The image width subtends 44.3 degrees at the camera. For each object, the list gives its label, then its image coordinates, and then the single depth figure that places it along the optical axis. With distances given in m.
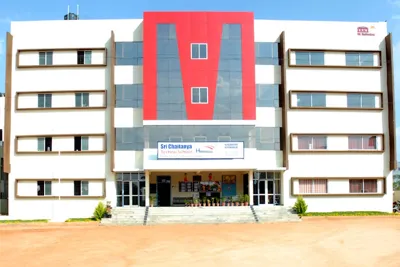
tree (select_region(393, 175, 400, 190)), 55.34
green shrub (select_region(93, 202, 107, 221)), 32.80
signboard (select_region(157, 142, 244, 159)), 33.31
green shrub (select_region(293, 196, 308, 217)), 33.88
